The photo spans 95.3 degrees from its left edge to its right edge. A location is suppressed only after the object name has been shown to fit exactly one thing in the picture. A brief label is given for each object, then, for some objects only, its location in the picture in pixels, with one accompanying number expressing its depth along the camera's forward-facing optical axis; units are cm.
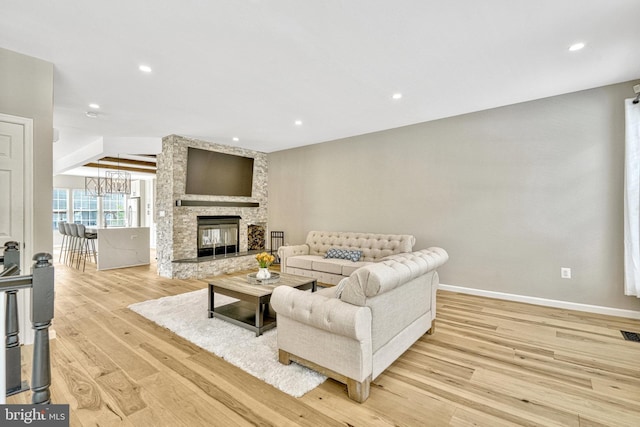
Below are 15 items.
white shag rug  220
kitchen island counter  641
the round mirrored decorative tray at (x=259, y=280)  342
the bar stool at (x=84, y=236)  673
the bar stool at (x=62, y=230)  773
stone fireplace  560
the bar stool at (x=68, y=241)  738
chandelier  751
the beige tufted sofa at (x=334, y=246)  466
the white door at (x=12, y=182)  271
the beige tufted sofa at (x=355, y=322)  194
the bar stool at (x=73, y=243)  704
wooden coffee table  299
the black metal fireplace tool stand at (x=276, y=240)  705
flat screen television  589
